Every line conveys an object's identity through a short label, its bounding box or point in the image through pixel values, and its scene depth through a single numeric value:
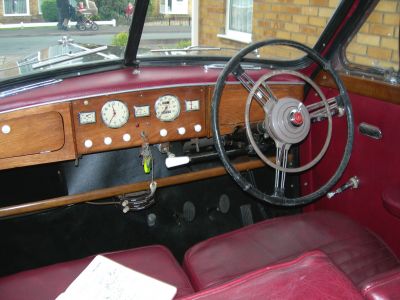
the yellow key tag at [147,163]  2.27
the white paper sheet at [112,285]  1.28
